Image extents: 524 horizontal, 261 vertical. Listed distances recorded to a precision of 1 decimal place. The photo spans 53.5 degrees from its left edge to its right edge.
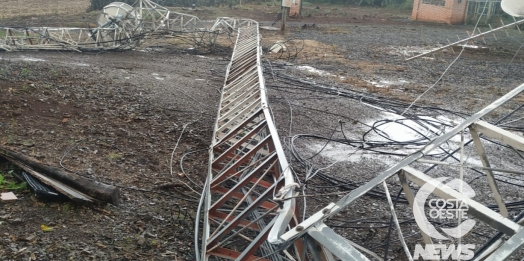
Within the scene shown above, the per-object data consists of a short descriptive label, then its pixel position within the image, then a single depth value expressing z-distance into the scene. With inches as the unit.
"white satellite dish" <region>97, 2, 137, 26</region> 744.3
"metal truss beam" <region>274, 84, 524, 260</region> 123.5
